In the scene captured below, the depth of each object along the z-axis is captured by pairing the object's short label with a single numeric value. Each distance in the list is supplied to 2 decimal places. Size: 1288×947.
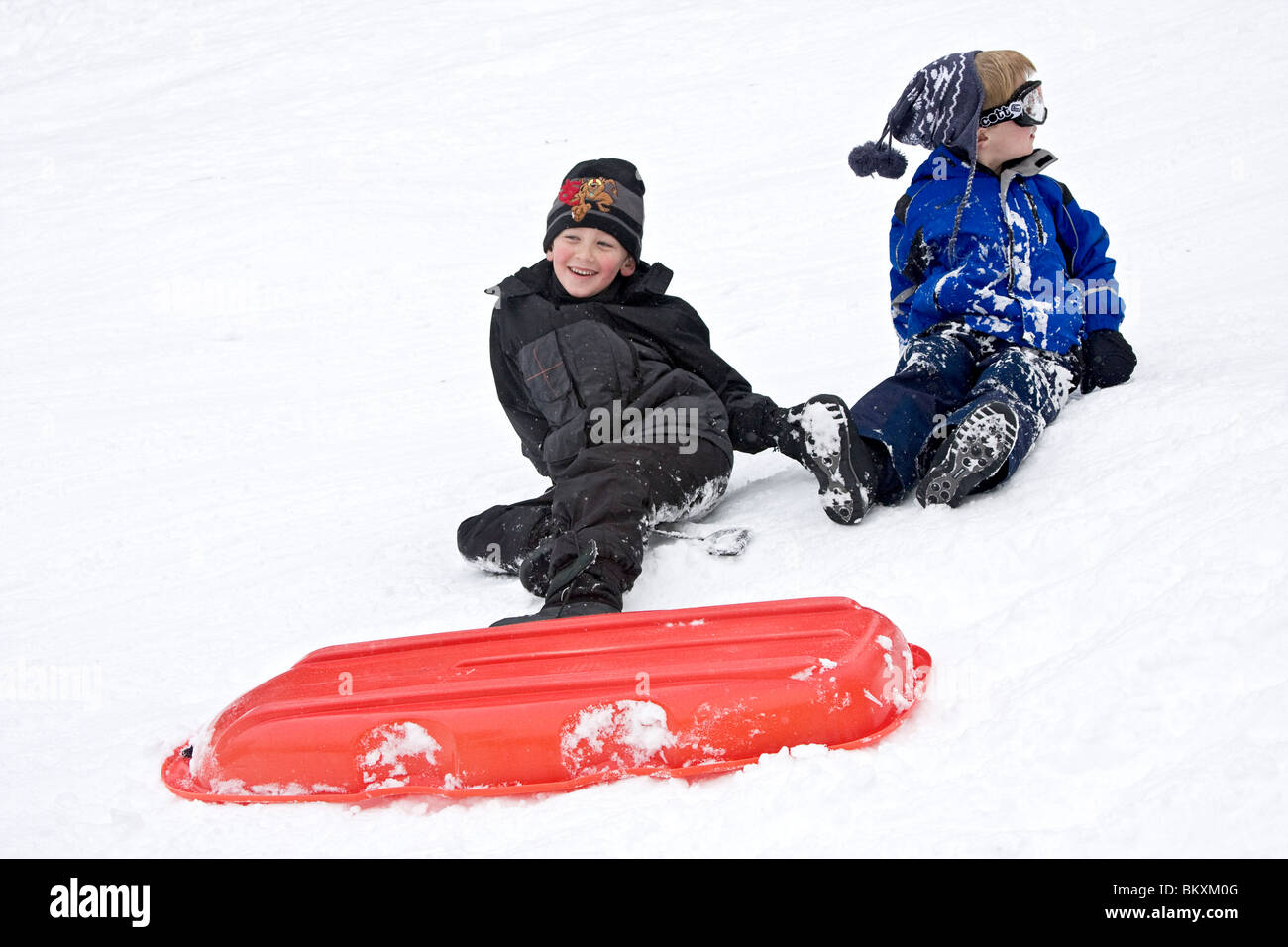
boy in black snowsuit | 5.41
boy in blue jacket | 6.04
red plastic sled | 3.68
